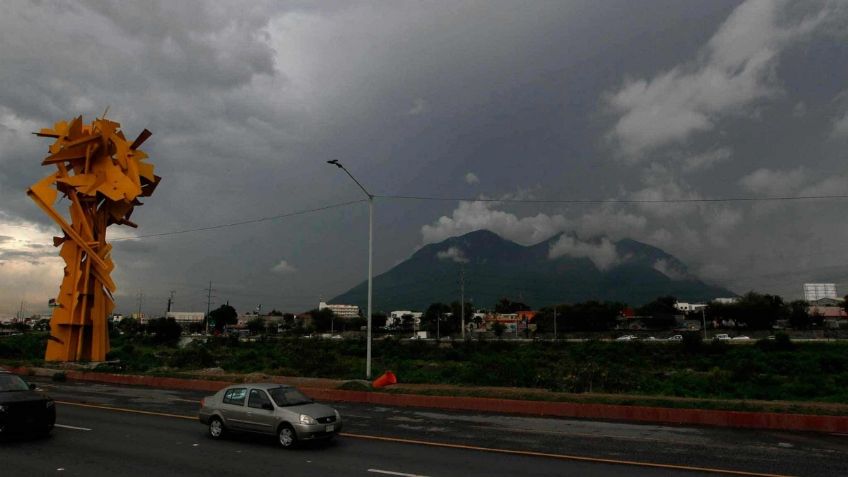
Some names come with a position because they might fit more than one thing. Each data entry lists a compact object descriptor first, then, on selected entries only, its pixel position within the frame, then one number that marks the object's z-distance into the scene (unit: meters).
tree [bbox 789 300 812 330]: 123.69
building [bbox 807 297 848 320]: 171.38
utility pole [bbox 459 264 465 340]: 109.69
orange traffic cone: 24.42
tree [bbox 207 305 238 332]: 185.50
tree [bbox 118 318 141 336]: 135.70
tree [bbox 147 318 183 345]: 84.58
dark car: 12.20
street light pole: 25.81
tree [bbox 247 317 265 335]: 173.32
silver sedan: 12.12
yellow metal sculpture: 37.00
